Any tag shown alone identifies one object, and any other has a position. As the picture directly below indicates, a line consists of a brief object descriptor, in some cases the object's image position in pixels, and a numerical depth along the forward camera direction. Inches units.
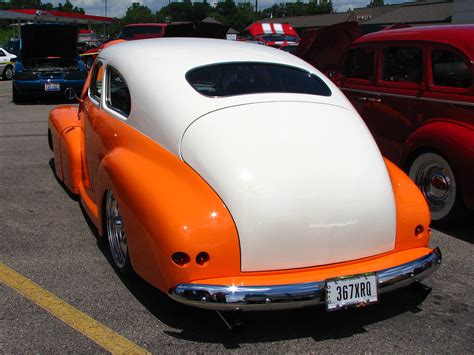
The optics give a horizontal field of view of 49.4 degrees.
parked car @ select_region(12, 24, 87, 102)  482.3
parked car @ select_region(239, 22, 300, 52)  885.2
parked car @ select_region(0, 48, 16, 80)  791.1
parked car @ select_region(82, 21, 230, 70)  522.6
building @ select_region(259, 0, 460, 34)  1903.3
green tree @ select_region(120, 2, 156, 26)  3981.3
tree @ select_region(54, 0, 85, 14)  3573.1
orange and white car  107.6
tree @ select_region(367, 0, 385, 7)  5224.4
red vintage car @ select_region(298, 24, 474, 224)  181.3
